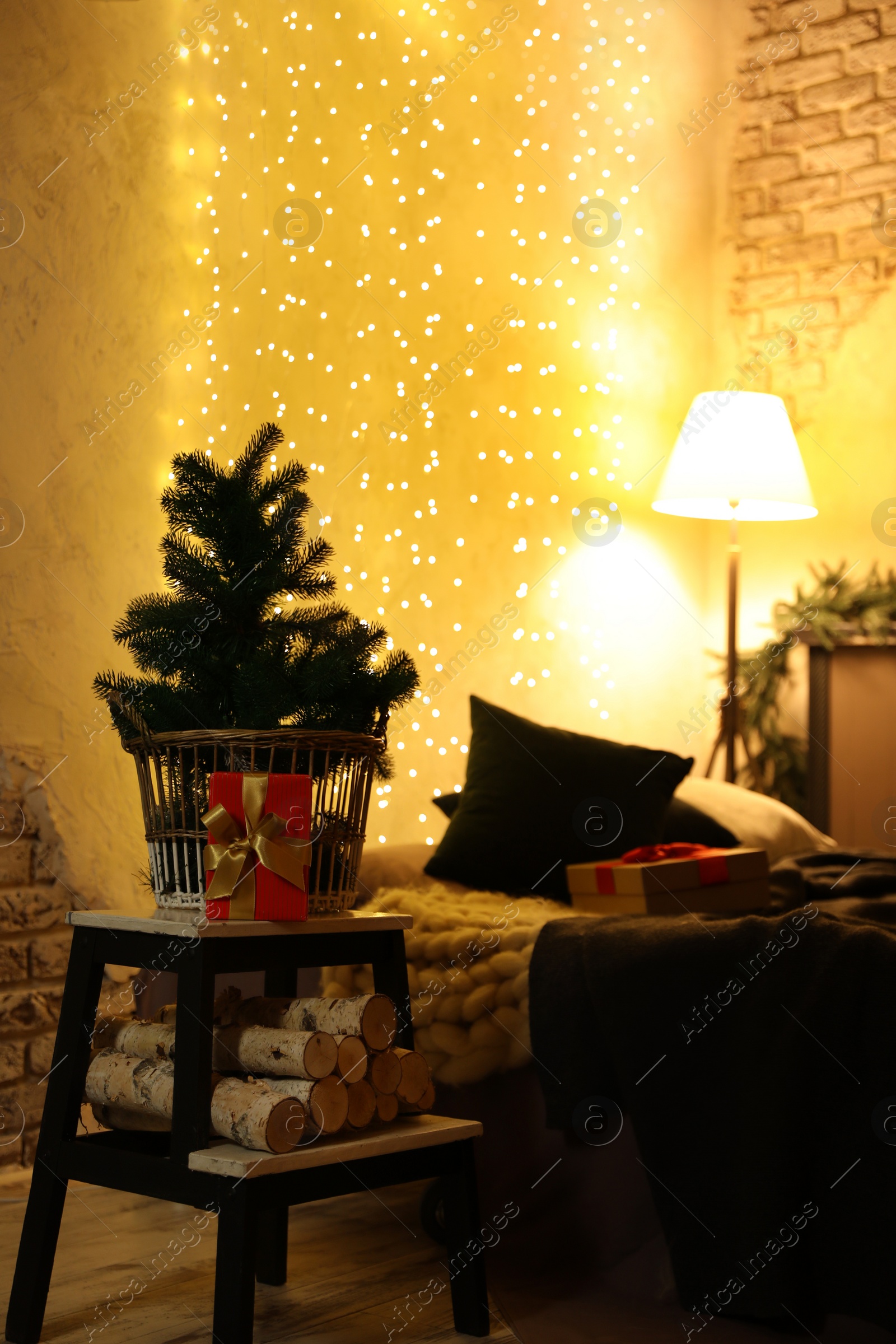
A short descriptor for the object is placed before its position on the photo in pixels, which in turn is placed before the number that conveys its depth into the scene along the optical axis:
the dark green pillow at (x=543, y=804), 2.31
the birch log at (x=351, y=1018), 1.47
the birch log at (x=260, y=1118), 1.32
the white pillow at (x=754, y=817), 2.88
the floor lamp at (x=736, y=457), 3.66
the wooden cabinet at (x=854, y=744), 3.87
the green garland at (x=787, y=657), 3.92
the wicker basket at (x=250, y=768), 1.46
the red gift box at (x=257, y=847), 1.39
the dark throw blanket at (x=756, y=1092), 1.46
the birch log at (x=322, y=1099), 1.39
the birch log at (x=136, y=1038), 1.59
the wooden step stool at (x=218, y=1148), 1.30
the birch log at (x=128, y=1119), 1.55
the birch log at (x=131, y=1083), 1.50
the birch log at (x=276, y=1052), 1.42
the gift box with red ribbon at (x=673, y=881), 2.02
